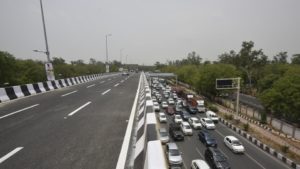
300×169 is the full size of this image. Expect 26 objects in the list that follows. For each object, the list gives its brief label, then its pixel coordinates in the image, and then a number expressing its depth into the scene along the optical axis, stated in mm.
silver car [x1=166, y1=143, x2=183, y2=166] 19406
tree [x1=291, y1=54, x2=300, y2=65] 84000
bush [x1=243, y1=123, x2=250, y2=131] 33250
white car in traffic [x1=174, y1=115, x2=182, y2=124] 34588
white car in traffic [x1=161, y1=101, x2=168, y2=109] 47391
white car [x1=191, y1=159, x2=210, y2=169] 17688
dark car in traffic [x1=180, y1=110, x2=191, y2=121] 38278
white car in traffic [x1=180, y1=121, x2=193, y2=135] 29625
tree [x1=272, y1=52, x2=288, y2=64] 111562
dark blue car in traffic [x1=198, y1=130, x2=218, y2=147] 25422
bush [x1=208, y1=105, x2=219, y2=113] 47494
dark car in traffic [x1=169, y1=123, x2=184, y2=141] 27531
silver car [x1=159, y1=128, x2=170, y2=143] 24916
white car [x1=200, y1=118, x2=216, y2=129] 33212
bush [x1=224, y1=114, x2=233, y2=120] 40581
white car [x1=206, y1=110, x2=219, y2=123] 38062
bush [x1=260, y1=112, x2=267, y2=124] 39225
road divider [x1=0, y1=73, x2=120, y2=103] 13404
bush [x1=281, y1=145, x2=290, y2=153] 25142
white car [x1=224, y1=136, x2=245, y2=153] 23933
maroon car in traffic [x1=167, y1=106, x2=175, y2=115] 42253
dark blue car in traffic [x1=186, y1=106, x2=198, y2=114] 43881
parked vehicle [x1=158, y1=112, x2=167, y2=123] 35469
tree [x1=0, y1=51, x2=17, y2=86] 47844
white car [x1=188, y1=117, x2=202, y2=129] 33094
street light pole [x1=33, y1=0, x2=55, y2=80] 20894
